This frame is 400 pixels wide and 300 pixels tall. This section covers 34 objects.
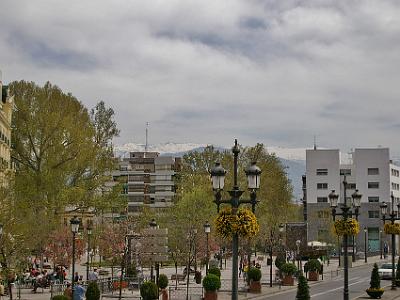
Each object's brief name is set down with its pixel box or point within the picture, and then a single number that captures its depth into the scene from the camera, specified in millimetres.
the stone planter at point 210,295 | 37188
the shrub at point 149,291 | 33688
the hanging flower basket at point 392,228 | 41069
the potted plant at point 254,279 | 45344
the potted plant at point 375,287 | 37312
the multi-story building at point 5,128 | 64812
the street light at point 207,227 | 48991
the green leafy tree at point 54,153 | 54906
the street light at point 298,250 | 70988
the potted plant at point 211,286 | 37156
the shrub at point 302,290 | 29770
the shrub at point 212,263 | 67844
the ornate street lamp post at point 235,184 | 18609
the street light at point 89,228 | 53934
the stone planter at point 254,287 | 45375
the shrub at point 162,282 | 41688
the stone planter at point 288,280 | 52406
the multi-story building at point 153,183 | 192500
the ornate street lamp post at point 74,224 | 35438
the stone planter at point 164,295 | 36562
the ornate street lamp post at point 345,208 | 29386
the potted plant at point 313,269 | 59219
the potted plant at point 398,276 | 46034
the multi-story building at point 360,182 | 127000
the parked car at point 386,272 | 58156
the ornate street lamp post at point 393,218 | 39250
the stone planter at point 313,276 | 59438
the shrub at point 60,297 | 27606
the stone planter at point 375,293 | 37281
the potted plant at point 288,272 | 51906
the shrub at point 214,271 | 45562
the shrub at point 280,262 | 53994
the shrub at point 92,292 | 34094
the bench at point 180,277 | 56562
